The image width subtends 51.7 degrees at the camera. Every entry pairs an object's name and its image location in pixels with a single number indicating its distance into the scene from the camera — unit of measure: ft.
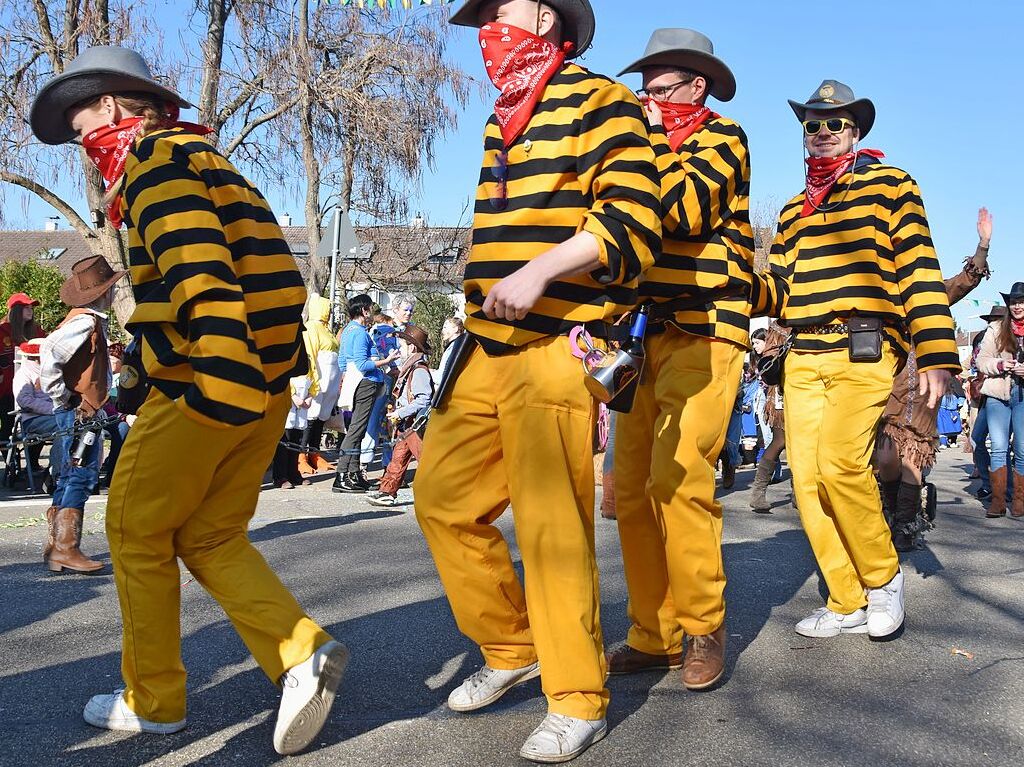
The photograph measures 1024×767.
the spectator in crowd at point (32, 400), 30.53
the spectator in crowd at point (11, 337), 33.19
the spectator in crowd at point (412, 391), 30.78
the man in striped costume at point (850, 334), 14.25
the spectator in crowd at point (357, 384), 33.73
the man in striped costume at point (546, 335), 9.55
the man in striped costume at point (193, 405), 9.31
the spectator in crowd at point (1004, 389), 29.58
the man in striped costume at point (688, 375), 11.69
